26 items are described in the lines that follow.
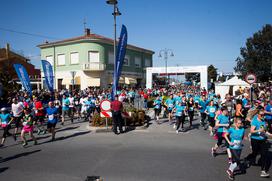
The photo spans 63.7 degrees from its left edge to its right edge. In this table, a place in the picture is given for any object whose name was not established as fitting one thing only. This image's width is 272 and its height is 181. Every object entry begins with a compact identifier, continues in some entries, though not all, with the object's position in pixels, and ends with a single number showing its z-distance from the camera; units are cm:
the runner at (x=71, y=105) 1459
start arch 3102
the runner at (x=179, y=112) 1066
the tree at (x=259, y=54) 3381
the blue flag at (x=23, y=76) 1664
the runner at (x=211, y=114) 1033
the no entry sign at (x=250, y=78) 1221
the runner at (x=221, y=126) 718
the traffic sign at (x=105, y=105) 1115
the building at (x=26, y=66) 2841
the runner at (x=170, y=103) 1349
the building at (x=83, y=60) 3256
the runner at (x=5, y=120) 898
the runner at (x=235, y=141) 546
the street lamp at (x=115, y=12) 1252
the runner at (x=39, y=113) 1161
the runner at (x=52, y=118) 959
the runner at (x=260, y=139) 559
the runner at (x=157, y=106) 1403
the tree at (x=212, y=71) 7441
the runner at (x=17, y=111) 1079
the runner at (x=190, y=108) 1213
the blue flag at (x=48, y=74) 1688
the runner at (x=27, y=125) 869
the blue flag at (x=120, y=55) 1277
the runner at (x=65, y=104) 1441
